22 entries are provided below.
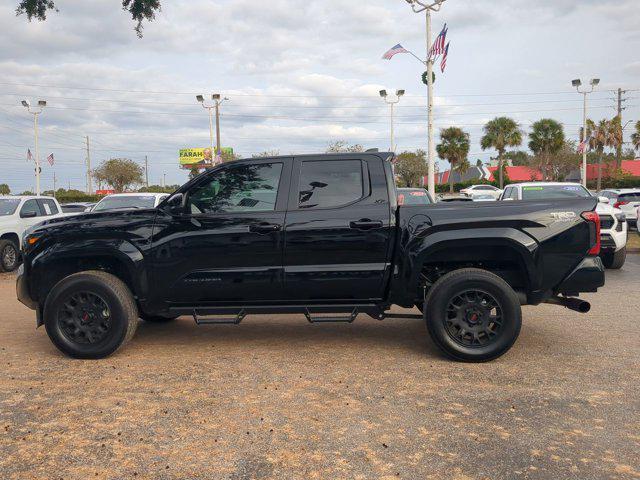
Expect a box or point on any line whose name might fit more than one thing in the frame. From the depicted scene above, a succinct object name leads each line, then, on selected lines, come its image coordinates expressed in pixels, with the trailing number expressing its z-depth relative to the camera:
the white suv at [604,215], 10.50
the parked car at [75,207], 22.84
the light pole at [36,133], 36.34
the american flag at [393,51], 21.06
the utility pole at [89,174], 72.66
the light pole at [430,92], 20.33
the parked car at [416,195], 13.71
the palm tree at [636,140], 57.31
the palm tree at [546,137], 49.53
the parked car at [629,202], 17.34
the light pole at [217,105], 38.75
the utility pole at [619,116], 53.81
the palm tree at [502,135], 51.91
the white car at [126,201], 12.21
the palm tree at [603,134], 53.47
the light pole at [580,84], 33.16
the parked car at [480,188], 43.89
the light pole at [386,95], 35.69
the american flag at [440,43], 20.30
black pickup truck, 5.12
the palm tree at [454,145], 55.72
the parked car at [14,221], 12.70
